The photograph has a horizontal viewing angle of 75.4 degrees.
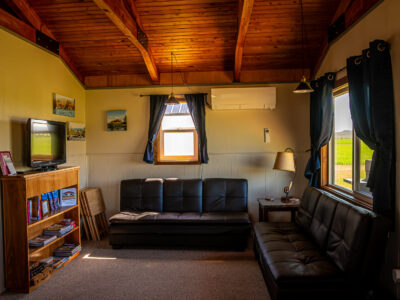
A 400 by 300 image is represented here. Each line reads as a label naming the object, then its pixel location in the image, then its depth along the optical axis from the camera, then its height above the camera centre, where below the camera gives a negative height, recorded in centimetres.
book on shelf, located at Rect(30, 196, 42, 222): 307 -75
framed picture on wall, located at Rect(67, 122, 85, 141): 424 +24
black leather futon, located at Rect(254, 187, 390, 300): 206 -106
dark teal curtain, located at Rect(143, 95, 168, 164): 455 +46
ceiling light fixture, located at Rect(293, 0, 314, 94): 310 +68
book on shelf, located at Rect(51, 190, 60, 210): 345 -72
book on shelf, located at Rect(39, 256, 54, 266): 317 -143
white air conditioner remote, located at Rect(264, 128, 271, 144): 449 +14
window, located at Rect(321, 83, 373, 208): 300 -21
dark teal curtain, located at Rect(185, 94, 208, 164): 451 +52
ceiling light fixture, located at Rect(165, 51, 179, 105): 395 +67
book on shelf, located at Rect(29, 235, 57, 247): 299 -113
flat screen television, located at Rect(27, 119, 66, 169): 306 +3
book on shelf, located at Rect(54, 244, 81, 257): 346 -141
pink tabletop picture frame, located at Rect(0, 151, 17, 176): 276 -20
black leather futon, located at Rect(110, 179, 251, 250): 367 -106
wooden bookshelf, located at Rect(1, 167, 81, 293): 276 -92
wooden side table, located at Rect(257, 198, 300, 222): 369 -89
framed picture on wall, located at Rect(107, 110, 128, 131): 469 +46
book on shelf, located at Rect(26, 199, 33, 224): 285 -72
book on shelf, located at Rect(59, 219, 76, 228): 354 -106
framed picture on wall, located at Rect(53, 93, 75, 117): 386 +63
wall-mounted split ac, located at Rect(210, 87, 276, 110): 438 +79
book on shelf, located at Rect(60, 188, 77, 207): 361 -73
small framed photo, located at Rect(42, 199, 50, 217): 323 -79
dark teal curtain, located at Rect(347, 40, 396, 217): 232 +16
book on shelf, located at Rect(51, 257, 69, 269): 320 -148
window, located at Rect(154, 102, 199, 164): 470 +13
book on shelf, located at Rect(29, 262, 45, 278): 289 -142
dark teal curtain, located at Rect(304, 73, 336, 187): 355 +35
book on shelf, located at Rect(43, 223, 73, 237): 332 -109
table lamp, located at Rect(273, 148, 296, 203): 394 -29
